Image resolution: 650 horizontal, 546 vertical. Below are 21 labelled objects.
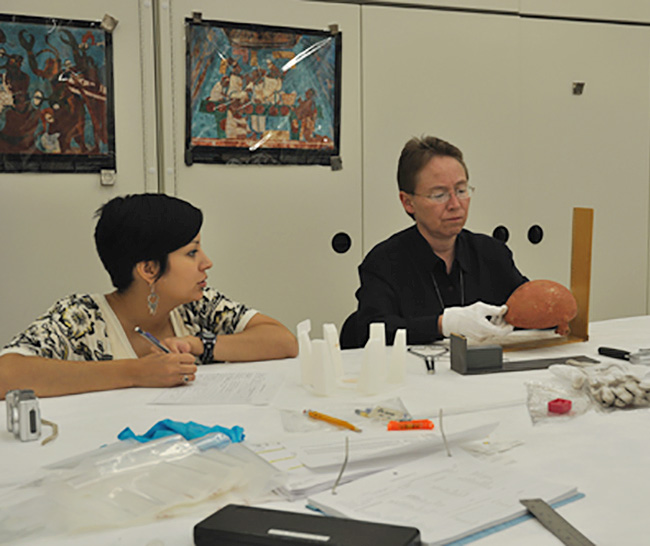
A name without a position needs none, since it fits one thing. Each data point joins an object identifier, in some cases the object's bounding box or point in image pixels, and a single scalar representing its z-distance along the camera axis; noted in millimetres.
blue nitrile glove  1106
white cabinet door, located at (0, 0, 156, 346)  2439
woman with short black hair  1721
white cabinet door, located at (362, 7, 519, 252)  2836
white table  858
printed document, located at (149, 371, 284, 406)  1411
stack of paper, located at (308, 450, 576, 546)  857
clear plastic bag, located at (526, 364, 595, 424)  1290
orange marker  1193
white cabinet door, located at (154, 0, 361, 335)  2588
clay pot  1819
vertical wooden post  1930
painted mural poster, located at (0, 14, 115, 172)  2381
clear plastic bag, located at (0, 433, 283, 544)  867
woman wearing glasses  2248
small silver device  1185
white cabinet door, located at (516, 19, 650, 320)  3086
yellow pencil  1207
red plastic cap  1289
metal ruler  821
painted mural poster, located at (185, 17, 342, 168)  2604
